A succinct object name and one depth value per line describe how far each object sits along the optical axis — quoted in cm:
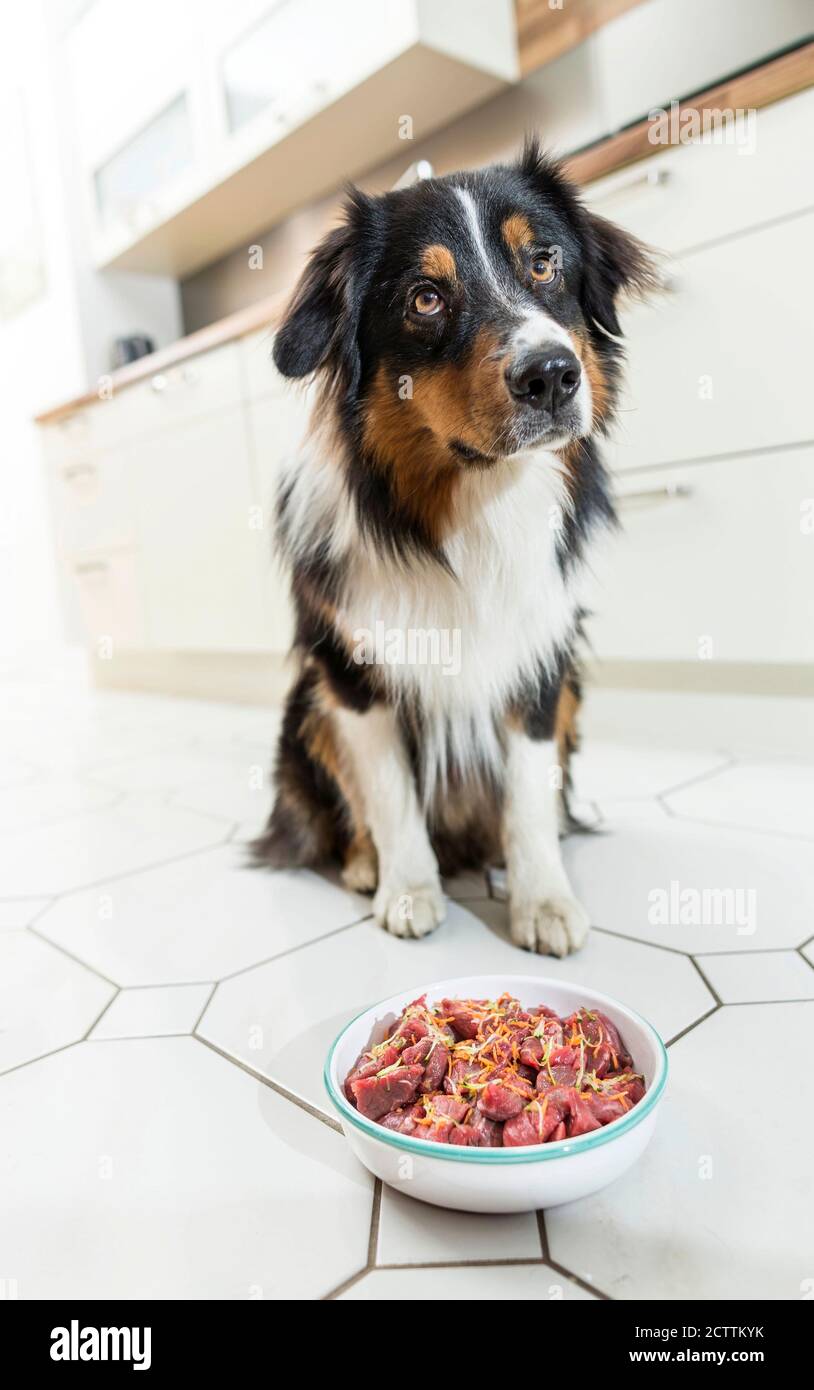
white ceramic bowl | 79
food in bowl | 86
